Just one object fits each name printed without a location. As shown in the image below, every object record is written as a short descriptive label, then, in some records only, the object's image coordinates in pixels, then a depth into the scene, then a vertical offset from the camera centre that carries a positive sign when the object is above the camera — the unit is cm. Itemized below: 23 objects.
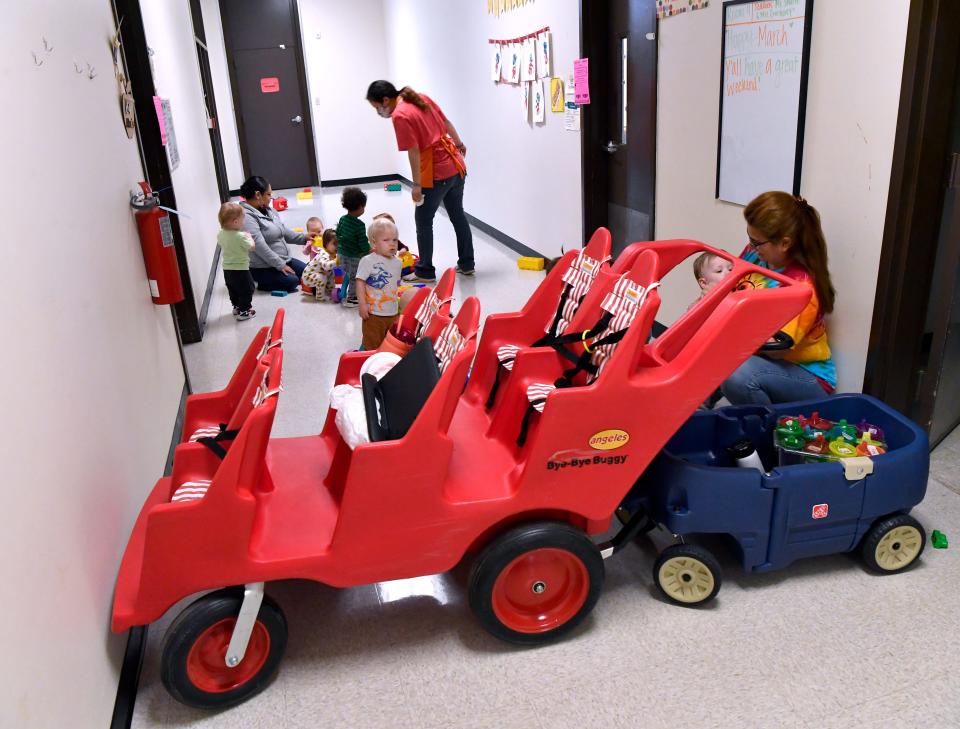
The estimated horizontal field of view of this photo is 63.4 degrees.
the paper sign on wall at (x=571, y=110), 514 -2
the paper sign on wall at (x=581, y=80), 486 +15
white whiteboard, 296 +0
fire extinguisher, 320 -48
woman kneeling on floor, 576 -88
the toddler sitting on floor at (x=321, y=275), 563 -107
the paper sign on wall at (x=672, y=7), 358 +42
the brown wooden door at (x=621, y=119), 426 -9
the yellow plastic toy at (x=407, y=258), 611 -108
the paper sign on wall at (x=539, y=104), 575 +3
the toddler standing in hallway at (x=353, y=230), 485 -68
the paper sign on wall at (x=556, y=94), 537 +8
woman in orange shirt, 555 -32
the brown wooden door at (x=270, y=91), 1113 +44
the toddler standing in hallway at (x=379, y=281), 359 -73
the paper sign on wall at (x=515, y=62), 606 +35
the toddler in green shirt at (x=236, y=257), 522 -86
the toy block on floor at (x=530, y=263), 614 -117
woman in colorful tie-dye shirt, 272 -71
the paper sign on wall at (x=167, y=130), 445 -1
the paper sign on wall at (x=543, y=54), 546 +37
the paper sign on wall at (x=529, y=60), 572 +34
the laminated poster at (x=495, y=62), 659 +39
